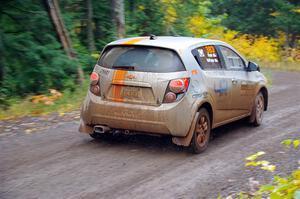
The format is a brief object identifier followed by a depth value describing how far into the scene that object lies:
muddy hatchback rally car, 7.31
